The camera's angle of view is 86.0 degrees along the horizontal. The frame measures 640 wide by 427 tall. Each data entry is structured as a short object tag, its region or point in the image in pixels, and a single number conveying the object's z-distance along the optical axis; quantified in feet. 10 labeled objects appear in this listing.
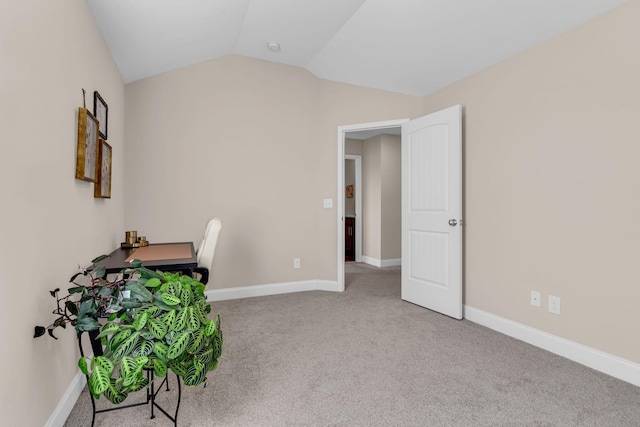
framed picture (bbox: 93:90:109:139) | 7.21
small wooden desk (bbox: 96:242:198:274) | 6.29
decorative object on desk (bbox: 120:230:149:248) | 9.55
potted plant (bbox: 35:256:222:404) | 3.93
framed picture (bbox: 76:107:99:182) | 6.04
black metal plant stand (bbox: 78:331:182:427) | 4.97
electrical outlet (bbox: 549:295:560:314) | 7.84
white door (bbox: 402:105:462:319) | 10.11
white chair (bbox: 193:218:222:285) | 8.65
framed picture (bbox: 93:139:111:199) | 7.40
